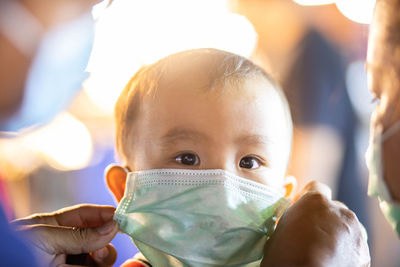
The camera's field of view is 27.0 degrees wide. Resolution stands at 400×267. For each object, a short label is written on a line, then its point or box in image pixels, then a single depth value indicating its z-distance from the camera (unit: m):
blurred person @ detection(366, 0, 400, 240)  0.46
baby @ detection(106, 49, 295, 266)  0.51
